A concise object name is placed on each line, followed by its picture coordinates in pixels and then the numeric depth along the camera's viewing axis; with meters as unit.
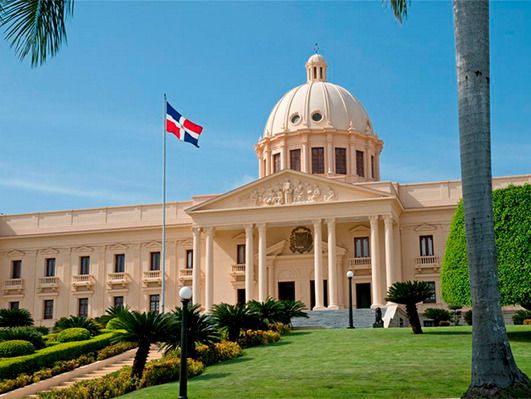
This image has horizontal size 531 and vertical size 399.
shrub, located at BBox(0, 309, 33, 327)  44.62
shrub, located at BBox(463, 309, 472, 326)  42.25
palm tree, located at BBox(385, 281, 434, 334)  29.47
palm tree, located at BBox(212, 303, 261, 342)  28.12
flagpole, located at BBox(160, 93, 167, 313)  45.25
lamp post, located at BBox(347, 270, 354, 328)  35.53
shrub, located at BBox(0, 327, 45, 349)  29.80
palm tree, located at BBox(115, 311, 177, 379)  21.17
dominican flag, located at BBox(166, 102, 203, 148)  43.84
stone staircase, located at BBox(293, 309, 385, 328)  39.38
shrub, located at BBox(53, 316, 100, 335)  34.81
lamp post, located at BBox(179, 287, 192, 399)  17.00
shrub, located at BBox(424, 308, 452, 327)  44.41
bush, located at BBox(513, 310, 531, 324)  42.19
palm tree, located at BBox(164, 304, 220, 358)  23.40
